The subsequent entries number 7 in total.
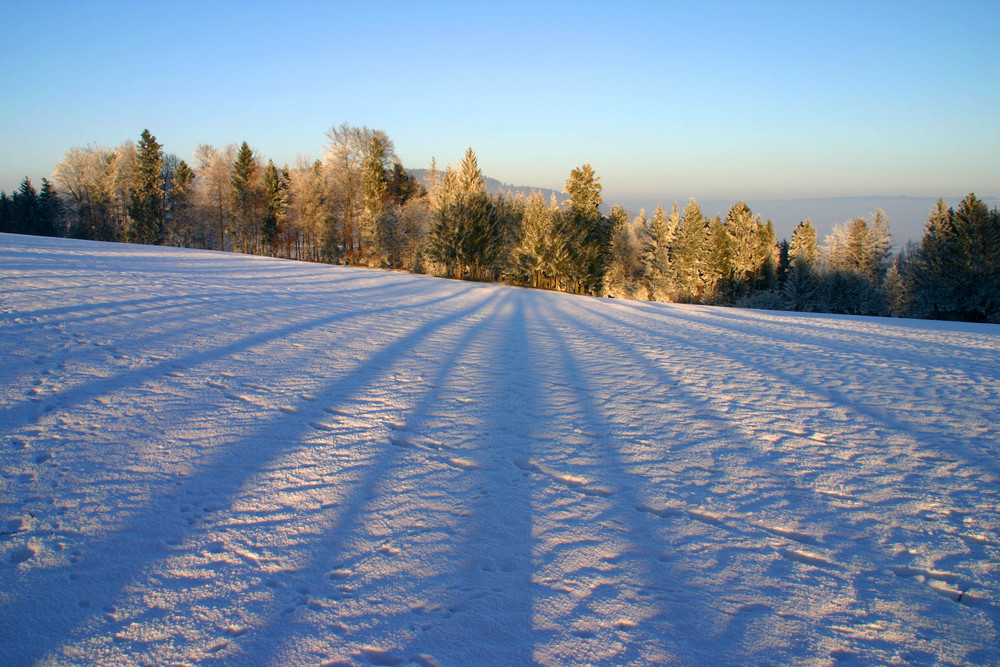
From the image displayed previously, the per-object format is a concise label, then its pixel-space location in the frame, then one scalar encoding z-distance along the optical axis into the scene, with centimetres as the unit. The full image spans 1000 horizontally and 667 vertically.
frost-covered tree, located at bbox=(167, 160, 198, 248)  4588
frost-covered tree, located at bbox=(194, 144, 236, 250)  4694
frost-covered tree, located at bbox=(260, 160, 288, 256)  4584
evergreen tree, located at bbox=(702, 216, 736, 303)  4962
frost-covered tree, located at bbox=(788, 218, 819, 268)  4731
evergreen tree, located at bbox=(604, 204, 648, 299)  5278
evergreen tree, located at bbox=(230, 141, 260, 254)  4612
